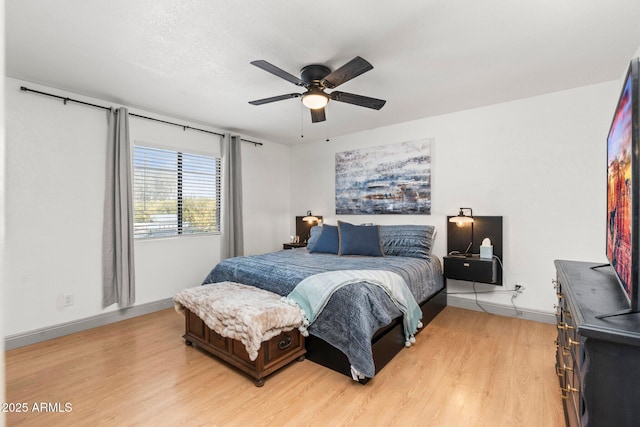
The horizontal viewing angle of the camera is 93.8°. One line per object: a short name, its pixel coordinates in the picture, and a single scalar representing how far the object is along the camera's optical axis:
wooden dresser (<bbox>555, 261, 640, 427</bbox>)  0.88
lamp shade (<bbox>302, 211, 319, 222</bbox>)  5.01
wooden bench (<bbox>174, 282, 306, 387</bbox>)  2.15
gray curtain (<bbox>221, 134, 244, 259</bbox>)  4.43
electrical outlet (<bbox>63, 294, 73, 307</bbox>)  3.03
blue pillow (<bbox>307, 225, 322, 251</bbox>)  4.13
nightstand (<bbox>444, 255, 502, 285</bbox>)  3.24
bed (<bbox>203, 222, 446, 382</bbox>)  2.16
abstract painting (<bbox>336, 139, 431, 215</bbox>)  4.01
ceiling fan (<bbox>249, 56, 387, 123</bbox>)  2.21
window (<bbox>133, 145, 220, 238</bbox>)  3.64
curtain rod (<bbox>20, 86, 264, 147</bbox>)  2.80
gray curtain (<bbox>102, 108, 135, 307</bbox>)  3.28
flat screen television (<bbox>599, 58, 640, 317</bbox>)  0.94
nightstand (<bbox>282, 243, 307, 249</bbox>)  4.87
